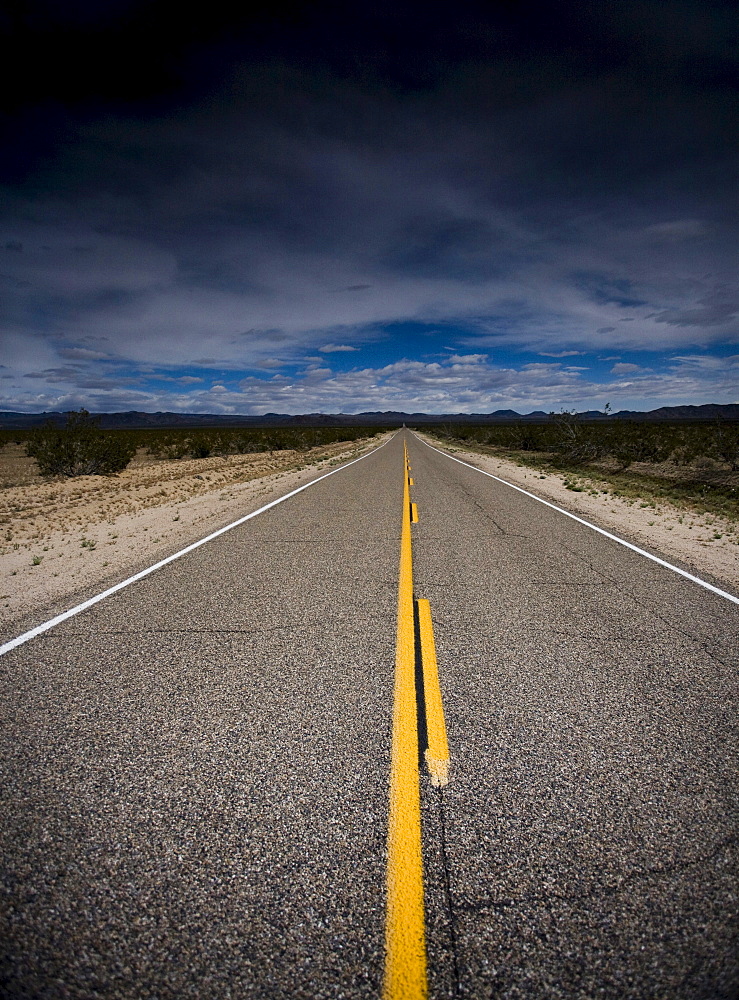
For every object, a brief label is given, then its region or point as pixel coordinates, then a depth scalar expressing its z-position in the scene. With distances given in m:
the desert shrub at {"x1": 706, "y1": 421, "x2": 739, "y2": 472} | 18.03
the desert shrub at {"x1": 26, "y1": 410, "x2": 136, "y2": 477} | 20.62
